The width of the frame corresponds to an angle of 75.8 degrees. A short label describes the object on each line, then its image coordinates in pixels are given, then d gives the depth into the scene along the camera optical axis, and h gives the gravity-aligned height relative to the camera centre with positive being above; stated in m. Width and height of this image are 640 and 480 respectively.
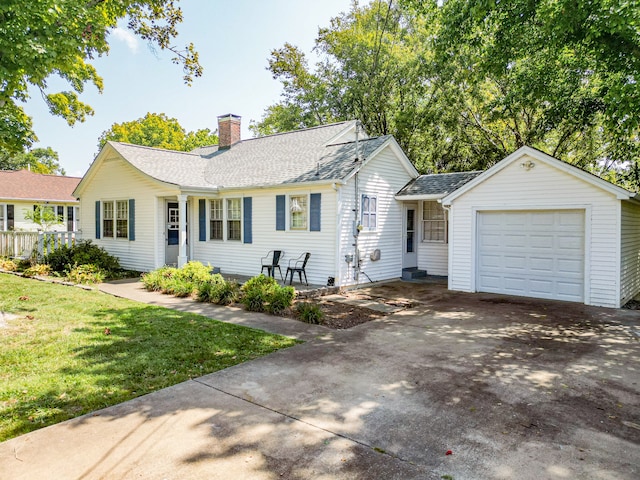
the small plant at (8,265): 14.59 -1.27
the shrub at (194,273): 10.96 -1.15
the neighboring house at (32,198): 23.38 +1.88
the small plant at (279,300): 8.65 -1.48
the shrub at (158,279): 11.08 -1.34
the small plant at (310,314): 7.93 -1.63
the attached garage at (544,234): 9.35 -0.06
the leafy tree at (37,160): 49.70 +9.41
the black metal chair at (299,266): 11.67 -1.05
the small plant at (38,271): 13.03 -1.30
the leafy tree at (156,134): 44.00 +10.59
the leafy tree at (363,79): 21.95 +8.77
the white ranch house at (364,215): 9.85 +0.46
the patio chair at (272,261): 12.17 -0.93
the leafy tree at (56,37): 6.67 +3.57
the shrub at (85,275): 12.05 -1.34
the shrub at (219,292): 9.48 -1.45
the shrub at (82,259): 13.83 -0.98
